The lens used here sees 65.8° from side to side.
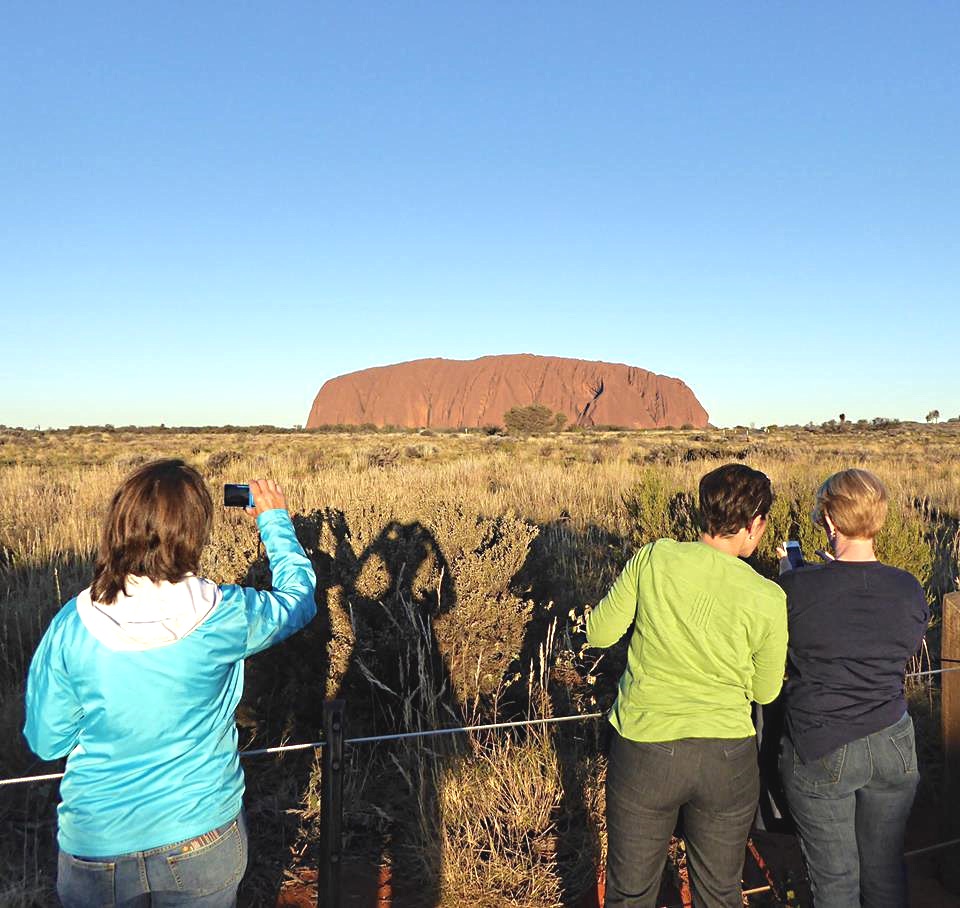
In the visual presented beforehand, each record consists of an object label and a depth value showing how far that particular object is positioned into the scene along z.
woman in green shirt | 2.00
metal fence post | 2.05
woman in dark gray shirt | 2.13
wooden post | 2.81
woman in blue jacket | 1.52
